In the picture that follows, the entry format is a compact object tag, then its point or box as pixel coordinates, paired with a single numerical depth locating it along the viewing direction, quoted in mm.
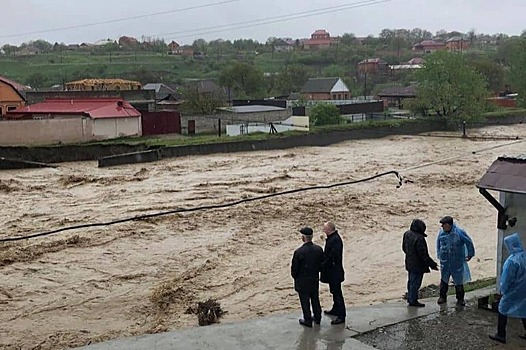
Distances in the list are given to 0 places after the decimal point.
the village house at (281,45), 151625
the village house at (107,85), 53656
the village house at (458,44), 145675
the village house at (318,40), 171750
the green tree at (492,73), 68281
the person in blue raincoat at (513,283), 7324
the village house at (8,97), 42719
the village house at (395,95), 64212
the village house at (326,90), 71750
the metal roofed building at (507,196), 8141
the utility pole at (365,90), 77988
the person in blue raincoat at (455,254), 8805
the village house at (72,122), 32625
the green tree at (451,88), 43188
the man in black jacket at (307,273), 8008
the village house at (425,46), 152025
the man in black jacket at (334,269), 8117
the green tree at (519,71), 55219
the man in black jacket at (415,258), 8664
